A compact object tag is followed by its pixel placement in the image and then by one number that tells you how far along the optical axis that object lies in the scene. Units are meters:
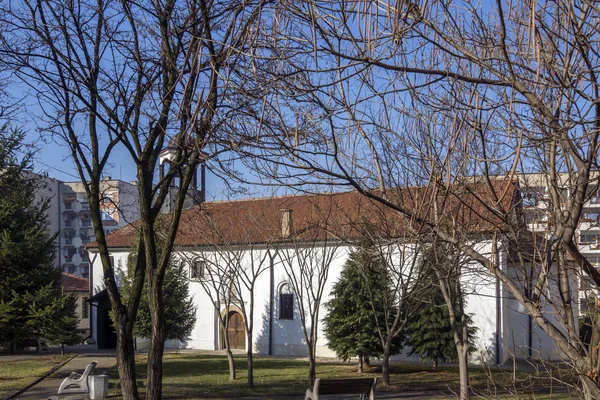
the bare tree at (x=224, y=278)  21.83
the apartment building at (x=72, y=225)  78.69
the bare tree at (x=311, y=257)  19.01
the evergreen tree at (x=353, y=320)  26.22
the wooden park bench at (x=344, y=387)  11.32
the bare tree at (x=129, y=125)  10.12
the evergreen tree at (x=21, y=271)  23.59
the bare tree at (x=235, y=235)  21.88
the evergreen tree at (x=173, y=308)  33.03
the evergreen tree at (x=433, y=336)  25.84
